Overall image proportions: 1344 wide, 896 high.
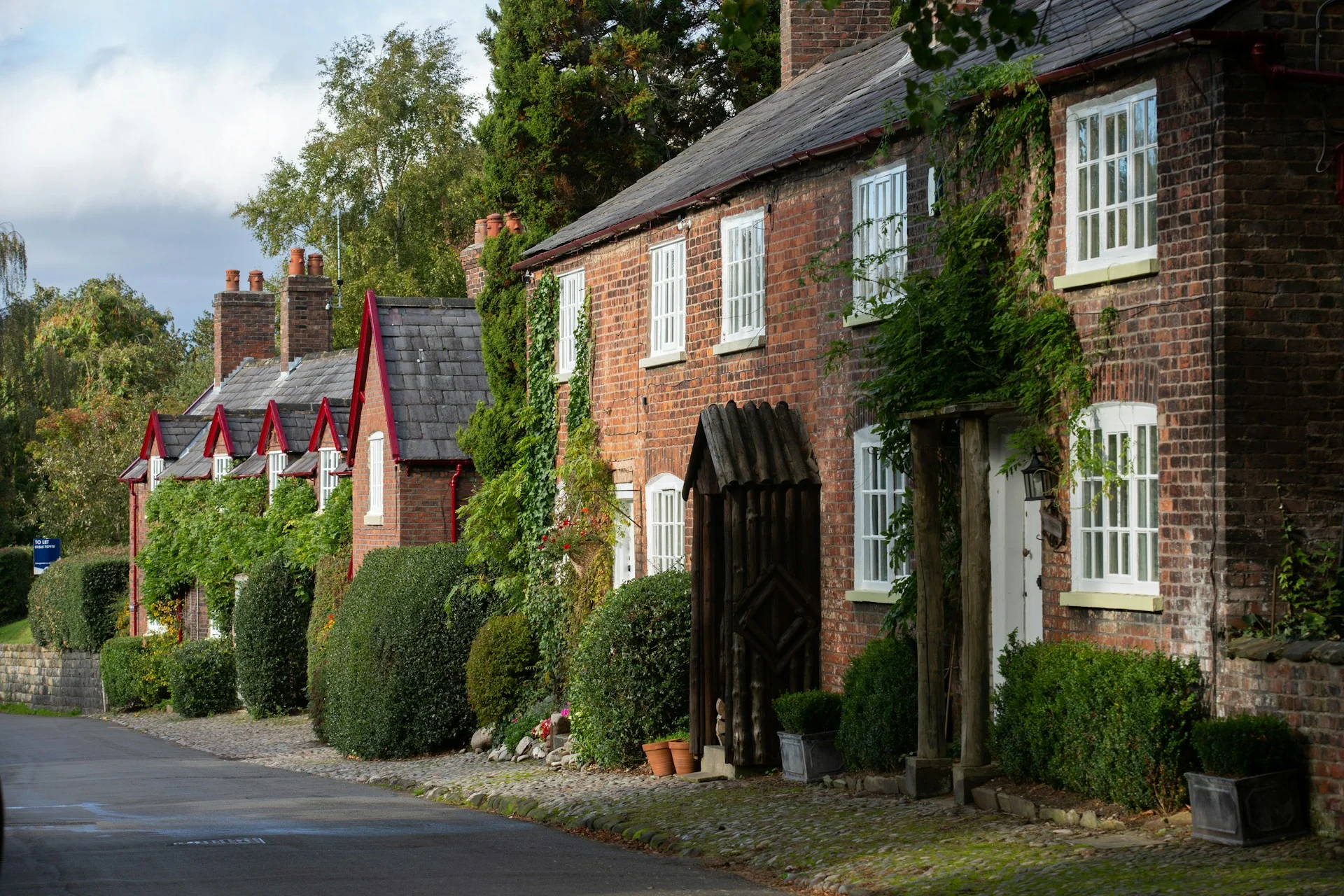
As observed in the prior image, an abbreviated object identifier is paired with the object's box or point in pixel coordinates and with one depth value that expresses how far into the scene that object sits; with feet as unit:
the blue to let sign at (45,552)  174.19
